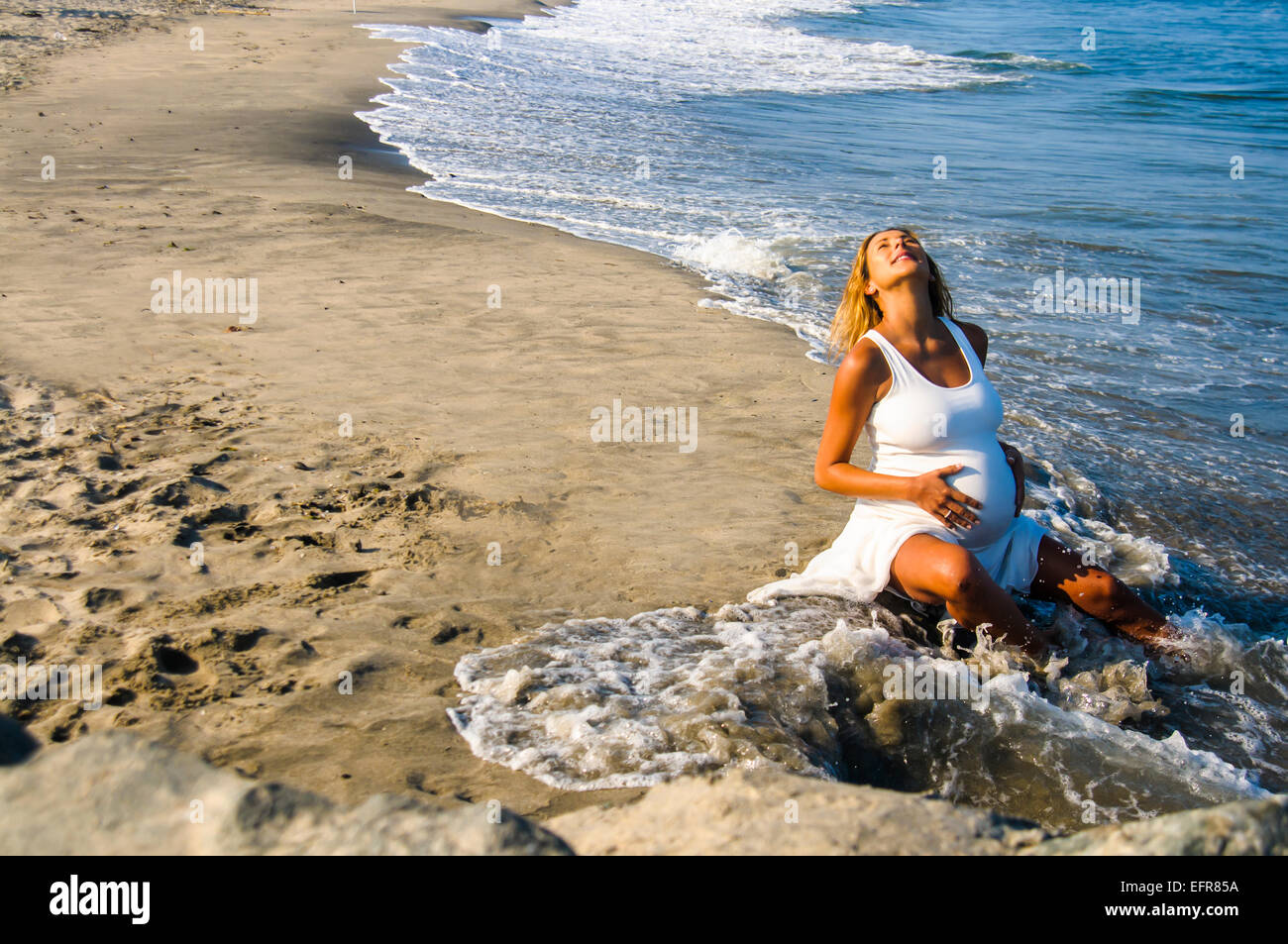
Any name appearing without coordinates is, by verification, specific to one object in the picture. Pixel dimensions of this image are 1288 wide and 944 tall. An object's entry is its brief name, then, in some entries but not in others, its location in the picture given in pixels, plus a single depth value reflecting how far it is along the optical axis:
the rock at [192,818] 1.77
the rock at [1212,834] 1.68
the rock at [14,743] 2.16
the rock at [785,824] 1.85
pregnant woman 3.43
